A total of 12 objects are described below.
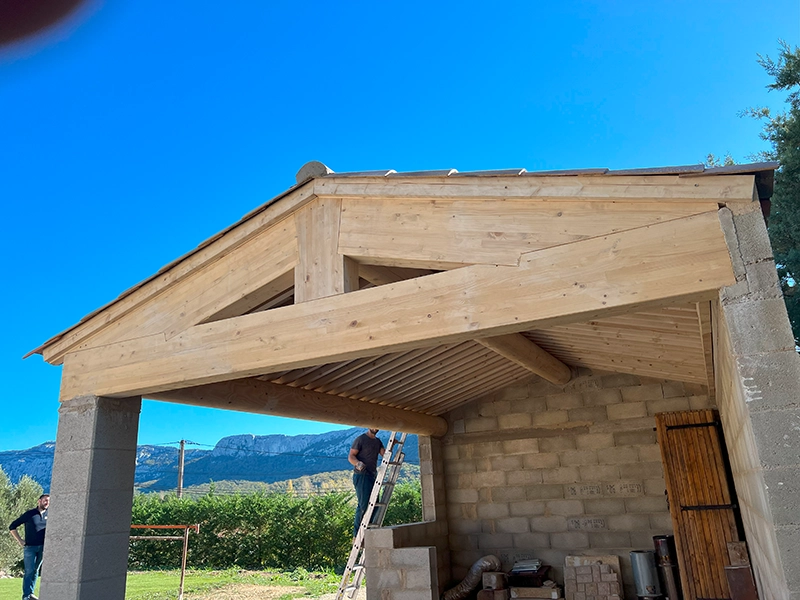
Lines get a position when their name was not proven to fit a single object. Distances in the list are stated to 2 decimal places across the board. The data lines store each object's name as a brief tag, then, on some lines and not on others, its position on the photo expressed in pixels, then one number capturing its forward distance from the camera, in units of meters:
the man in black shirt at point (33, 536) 7.49
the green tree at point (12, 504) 20.14
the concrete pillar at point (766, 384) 2.58
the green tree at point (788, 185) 12.35
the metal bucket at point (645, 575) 7.16
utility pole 26.07
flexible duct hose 7.89
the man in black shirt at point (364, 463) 9.42
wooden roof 3.21
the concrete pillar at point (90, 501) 4.59
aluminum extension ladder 8.99
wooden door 6.45
